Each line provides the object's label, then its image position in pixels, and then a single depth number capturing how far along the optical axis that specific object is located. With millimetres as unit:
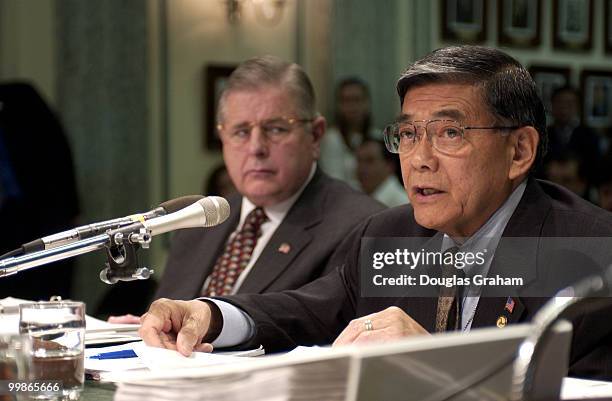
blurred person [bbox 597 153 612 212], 10969
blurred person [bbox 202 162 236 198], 11656
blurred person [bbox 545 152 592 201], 12547
